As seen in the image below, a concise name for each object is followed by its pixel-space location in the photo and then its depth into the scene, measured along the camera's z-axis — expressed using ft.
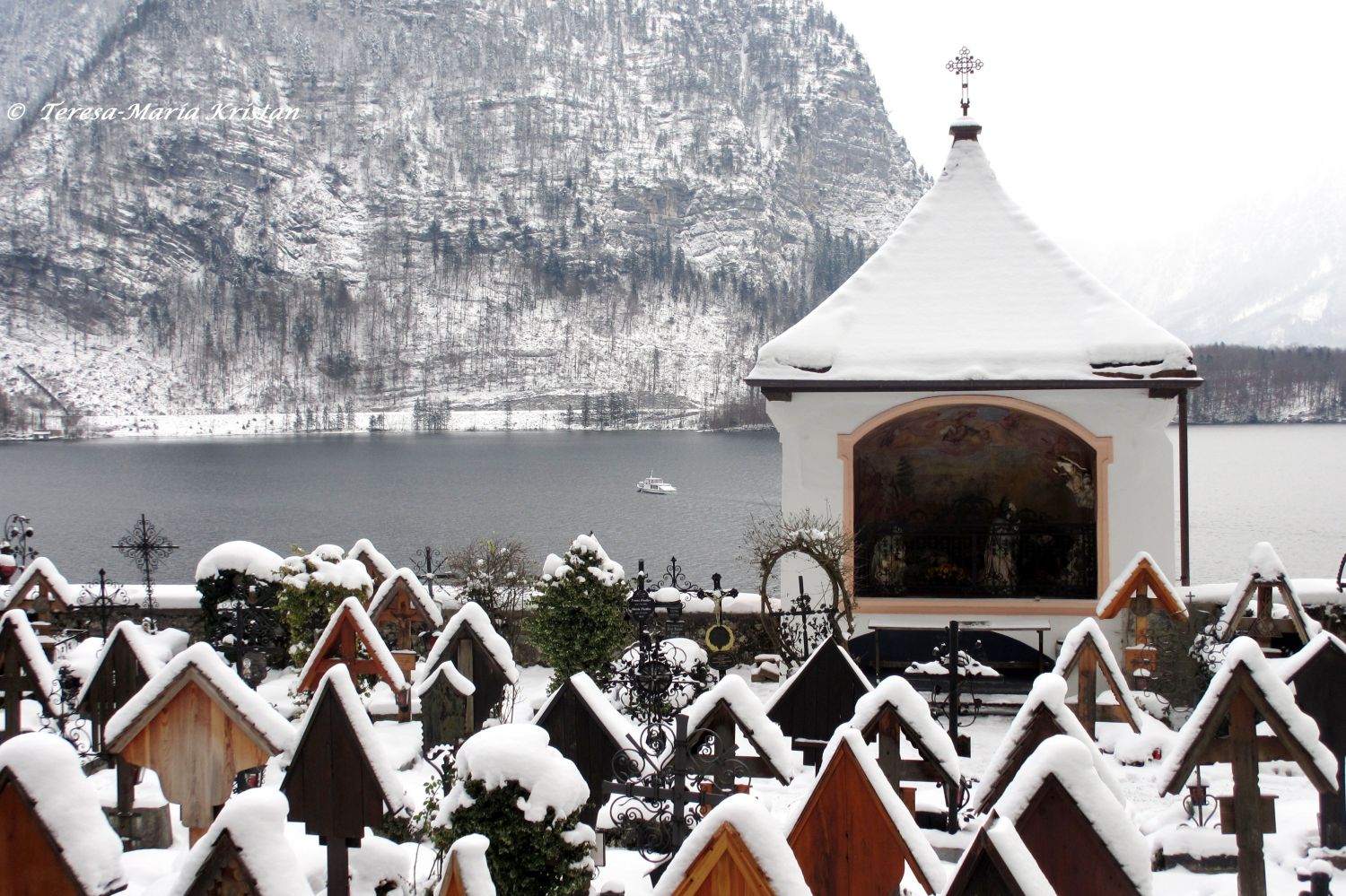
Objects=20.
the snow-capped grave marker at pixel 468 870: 14.03
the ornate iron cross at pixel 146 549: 50.26
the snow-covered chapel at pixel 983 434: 44.68
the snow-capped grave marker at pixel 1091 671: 29.96
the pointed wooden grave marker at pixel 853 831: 15.38
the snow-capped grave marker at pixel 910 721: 19.51
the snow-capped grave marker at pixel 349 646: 32.24
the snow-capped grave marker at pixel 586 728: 20.90
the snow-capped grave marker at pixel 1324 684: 21.27
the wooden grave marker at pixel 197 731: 18.95
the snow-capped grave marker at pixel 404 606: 41.24
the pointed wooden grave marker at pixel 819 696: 24.13
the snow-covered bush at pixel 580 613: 40.96
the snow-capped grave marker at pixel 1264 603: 37.37
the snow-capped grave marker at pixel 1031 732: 17.48
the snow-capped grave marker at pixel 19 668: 28.96
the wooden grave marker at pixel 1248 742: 18.74
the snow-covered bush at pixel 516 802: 16.58
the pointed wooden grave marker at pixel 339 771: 17.76
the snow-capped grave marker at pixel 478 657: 29.81
